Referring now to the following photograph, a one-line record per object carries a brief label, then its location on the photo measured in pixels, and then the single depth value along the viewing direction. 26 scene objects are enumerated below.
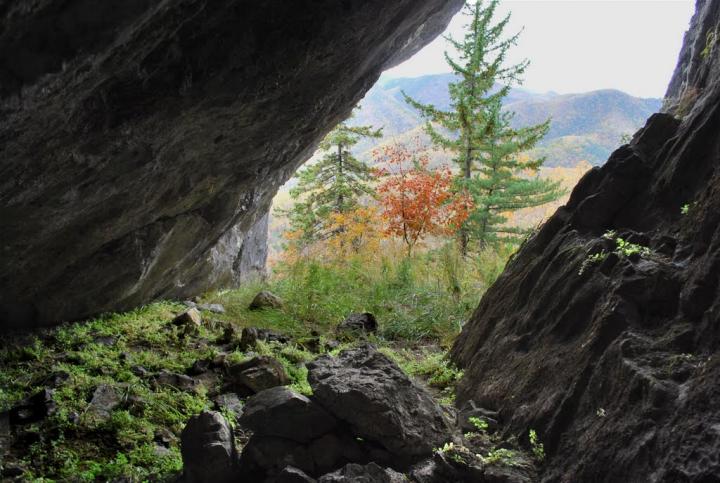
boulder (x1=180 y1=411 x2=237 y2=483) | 2.49
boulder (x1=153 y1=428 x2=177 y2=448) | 3.02
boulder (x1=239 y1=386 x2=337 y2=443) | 2.69
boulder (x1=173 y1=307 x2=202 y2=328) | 5.23
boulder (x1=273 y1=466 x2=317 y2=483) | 2.35
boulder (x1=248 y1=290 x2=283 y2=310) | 6.83
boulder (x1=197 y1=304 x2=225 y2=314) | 6.41
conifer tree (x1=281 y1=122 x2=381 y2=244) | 17.70
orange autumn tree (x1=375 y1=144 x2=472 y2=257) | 13.09
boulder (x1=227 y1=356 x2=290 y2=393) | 3.77
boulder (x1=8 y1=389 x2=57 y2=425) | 3.04
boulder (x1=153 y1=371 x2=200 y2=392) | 3.76
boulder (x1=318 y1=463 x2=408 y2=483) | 2.30
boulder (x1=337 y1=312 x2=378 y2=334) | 6.10
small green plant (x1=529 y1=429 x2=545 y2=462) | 2.47
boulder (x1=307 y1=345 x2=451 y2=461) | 2.64
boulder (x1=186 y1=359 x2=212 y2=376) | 4.08
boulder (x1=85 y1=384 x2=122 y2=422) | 3.15
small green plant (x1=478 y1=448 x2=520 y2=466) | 2.49
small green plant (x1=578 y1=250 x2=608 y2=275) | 3.17
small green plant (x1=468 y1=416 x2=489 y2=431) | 2.92
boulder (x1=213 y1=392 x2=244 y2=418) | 3.44
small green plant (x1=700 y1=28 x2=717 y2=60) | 3.84
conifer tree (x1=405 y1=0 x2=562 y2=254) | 13.83
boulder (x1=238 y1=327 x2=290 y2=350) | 4.72
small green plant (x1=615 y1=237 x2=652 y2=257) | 2.85
